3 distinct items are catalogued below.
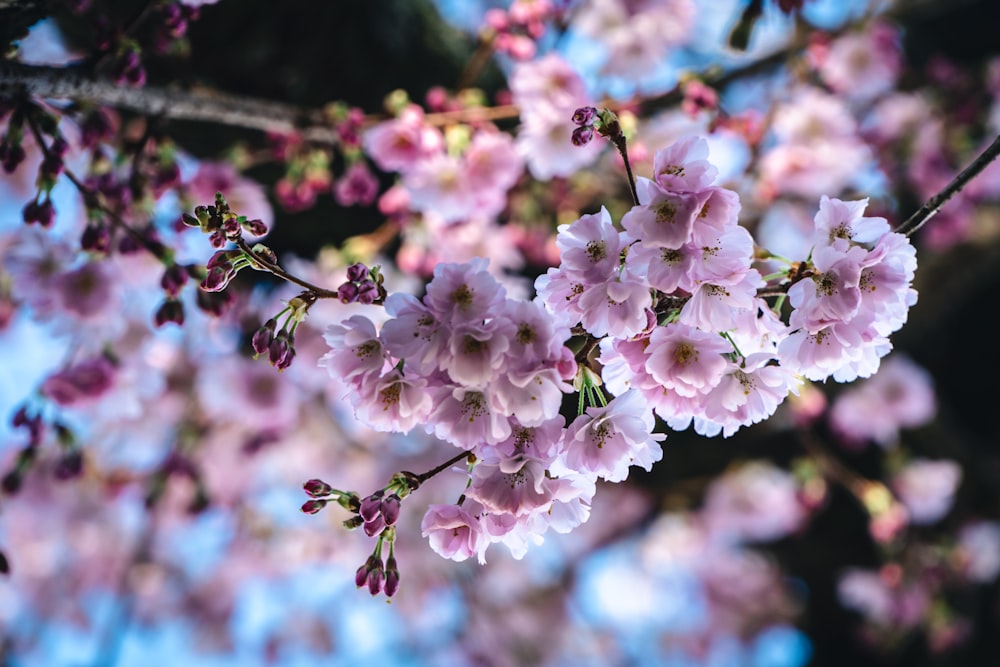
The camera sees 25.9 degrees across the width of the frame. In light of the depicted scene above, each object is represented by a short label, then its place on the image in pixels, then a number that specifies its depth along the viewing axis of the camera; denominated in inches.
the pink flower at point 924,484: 83.8
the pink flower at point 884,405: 84.0
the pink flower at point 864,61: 56.0
